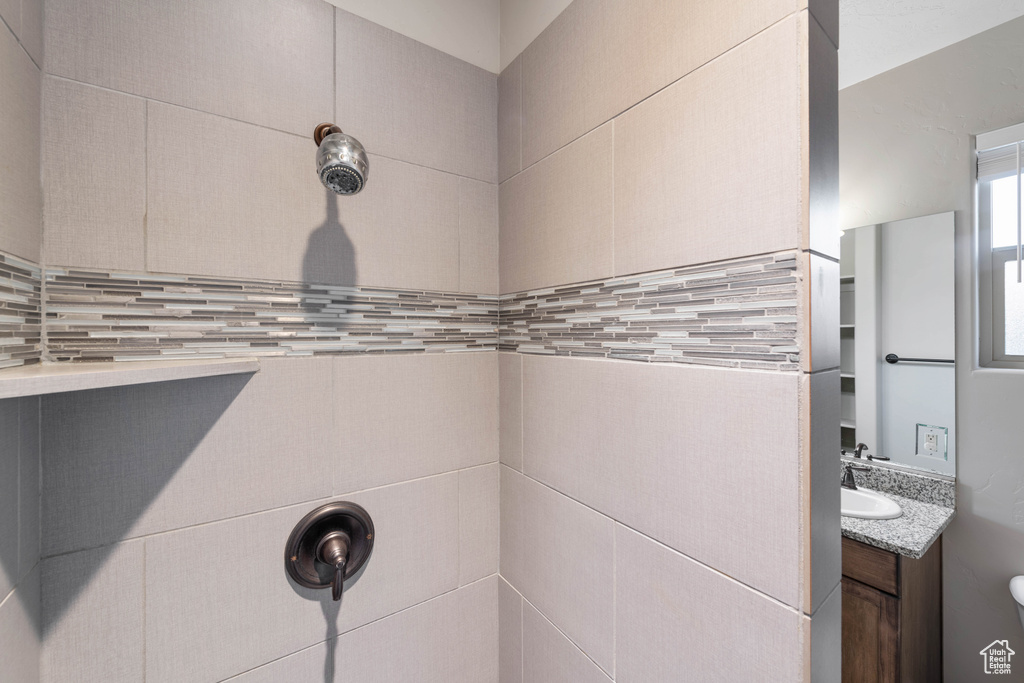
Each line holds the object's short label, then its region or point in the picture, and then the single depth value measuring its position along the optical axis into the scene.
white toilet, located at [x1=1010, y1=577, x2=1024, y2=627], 1.30
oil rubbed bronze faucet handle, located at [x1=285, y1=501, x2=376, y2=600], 0.81
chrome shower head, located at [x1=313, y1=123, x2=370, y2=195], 0.65
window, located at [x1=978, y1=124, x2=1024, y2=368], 1.46
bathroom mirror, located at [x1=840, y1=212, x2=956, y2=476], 1.58
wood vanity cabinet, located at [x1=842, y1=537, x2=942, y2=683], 1.23
